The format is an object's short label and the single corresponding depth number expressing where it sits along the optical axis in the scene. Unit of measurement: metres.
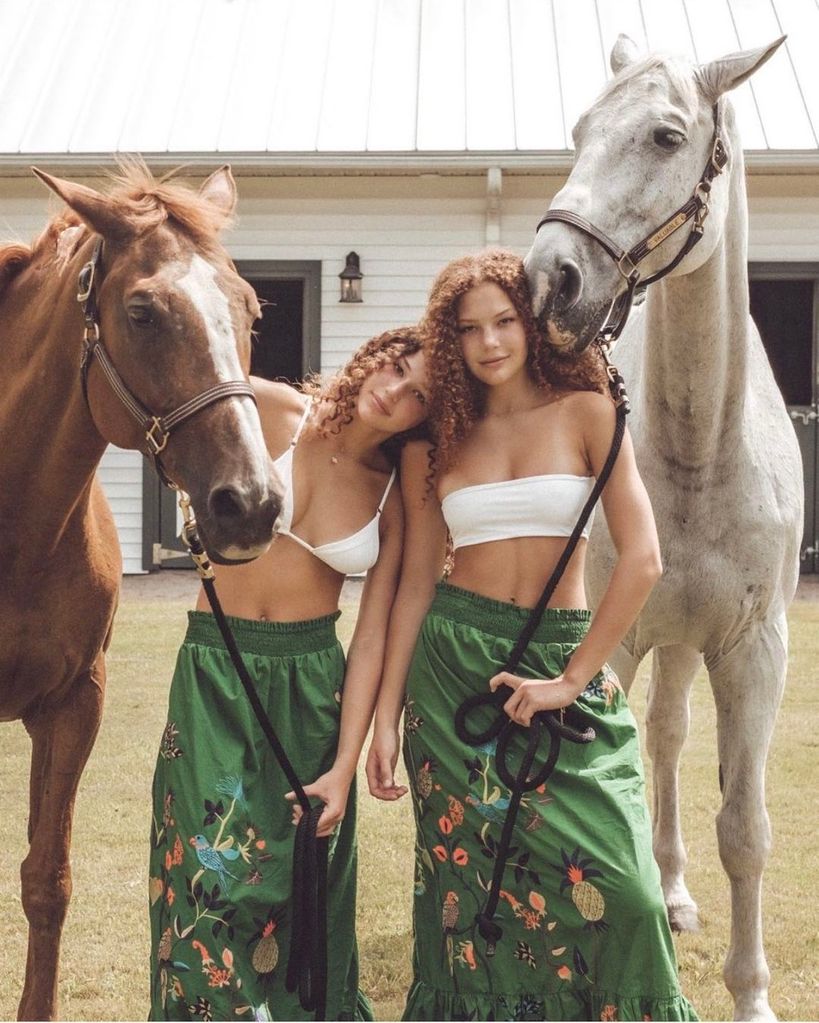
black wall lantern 11.65
